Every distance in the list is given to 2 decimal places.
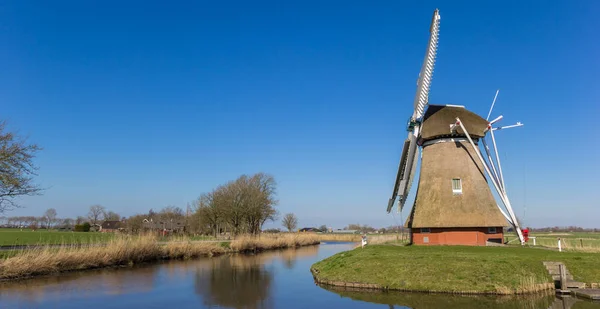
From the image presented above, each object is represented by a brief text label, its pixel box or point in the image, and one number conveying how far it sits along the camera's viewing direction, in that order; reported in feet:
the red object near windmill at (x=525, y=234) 72.83
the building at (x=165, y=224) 202.08
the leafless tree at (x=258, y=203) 156.97
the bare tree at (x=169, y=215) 232.20
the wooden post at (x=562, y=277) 43.55
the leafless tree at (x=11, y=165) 56.24
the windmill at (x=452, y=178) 69.97
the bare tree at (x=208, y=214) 166.46
